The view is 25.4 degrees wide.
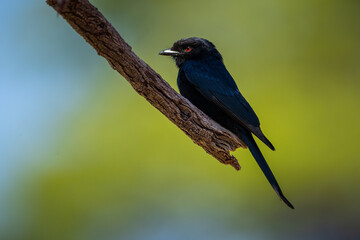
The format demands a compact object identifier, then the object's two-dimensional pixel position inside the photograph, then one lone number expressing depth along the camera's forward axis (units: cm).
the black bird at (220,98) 828
